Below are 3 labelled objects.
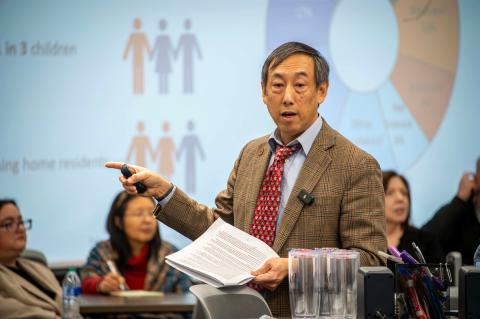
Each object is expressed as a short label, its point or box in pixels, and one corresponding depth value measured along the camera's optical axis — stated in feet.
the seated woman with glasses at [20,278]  29.96
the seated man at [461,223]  38.73
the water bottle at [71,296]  30.19
